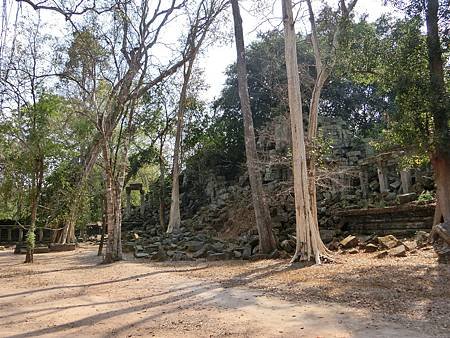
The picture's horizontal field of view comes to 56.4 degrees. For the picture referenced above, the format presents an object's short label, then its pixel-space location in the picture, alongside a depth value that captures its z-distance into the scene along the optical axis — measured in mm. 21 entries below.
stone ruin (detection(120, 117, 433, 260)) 13086
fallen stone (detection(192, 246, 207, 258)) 13048
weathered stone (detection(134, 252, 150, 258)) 14120
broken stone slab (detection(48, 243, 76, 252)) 19848
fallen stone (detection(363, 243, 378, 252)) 10525
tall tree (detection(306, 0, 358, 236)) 10805
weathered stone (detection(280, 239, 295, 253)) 12000
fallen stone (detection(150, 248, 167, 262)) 13523
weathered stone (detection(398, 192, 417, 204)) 13219
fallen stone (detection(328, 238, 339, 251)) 11844
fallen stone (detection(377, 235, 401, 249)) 10281
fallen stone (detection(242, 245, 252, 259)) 11977
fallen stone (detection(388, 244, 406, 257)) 9398
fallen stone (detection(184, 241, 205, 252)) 14077
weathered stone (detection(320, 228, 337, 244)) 13008
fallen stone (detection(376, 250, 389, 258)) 9610
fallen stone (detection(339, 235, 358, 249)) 11481
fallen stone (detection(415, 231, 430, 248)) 10078
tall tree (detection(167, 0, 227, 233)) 20328
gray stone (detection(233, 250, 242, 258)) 12269
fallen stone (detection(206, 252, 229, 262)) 12427
